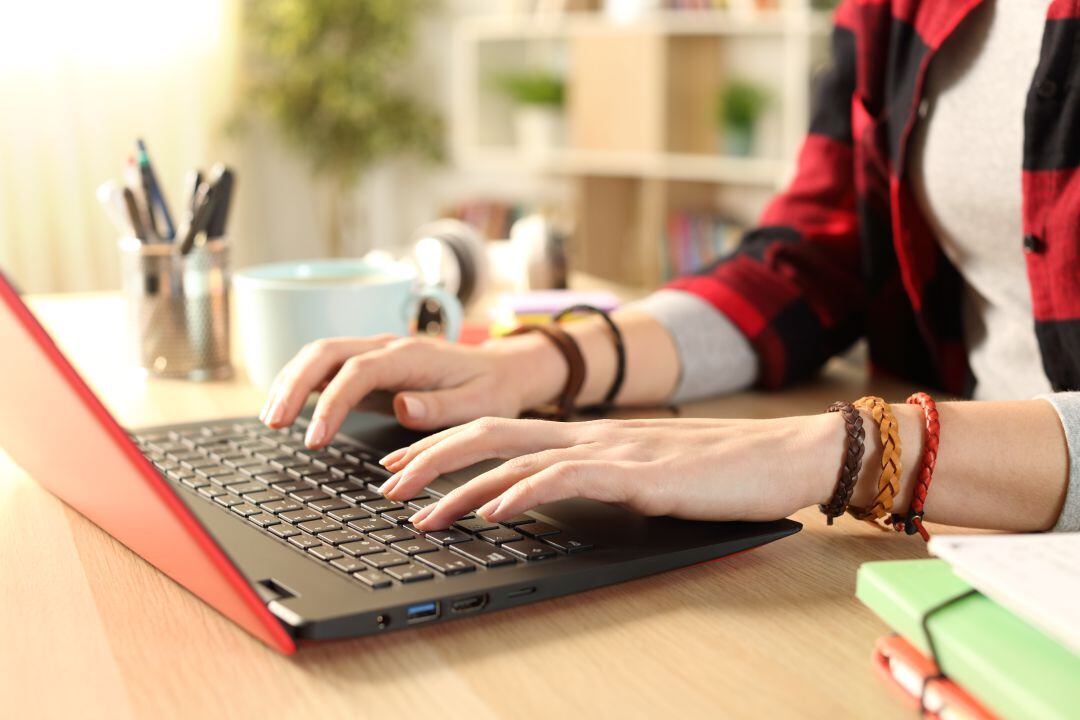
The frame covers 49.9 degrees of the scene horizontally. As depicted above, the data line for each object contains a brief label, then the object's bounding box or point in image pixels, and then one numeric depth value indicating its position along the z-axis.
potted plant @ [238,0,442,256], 3.59
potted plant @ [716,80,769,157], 3.18
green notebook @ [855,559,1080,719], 0.39
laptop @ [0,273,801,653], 0.47
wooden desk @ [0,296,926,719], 0.44
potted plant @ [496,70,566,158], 3.64
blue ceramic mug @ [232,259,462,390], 0.94
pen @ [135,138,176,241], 1.05
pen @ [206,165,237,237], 1.02
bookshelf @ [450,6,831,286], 3.18
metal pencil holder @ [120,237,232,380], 1.04
